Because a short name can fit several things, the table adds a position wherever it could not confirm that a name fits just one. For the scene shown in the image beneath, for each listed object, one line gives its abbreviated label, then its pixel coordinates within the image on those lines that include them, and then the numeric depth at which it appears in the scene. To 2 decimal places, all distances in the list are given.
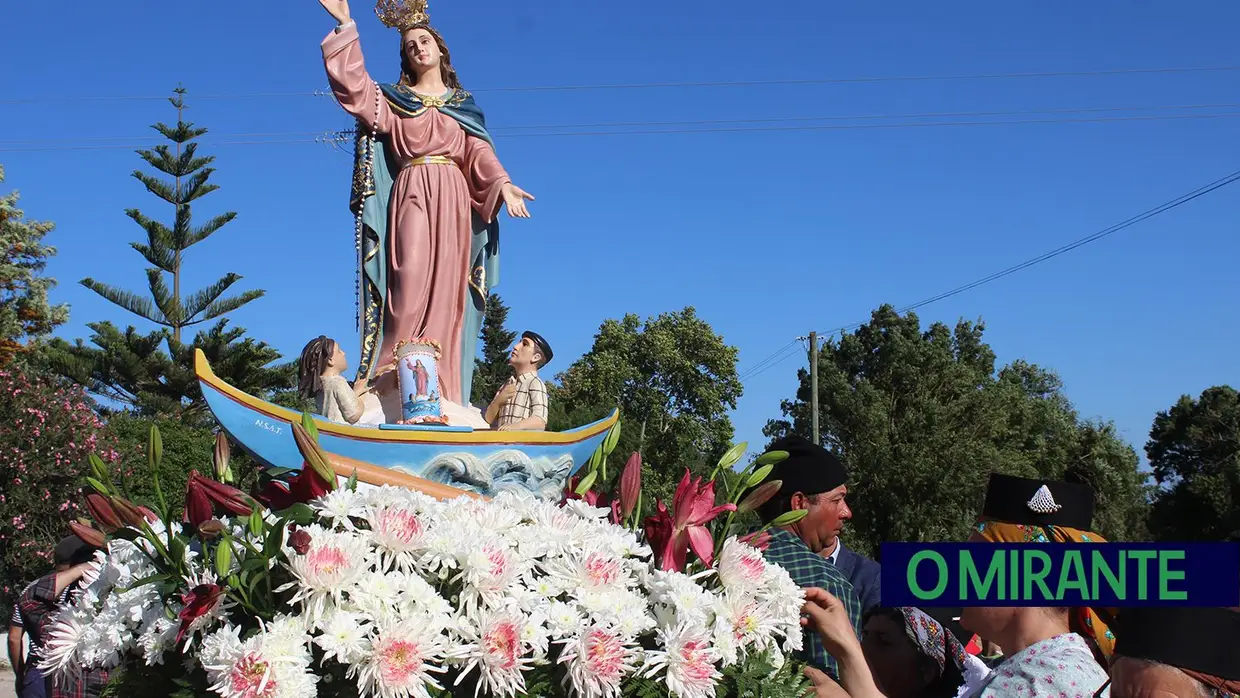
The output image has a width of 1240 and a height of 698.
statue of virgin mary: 8.40
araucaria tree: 22.50
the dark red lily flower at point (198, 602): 1.63
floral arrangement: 1.63
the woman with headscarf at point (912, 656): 2.86
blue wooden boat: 6.68
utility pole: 23.59
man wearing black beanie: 3.37
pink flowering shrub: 13.44
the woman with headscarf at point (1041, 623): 2.24
